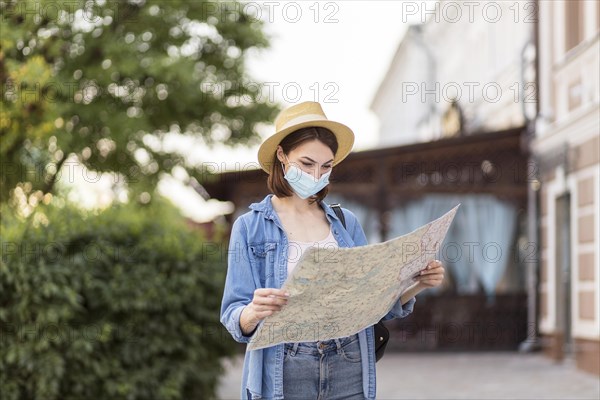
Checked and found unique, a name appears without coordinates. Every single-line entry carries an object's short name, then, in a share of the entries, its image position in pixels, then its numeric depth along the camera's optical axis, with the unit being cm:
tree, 1300
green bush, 809
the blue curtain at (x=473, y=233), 1644
